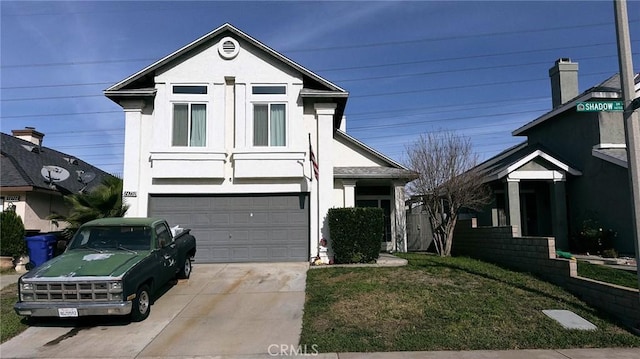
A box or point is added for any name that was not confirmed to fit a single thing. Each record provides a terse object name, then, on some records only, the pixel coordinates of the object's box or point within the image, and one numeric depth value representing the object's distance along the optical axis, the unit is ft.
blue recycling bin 40.11
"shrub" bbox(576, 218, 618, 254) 49.42
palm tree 40.09
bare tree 50.21
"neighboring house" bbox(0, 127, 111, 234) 50.90
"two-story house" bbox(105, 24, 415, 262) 44.55
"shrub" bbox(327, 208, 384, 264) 42.24
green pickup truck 24.18
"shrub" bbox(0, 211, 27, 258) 43.09
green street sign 25.59
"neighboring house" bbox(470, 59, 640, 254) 50.11
